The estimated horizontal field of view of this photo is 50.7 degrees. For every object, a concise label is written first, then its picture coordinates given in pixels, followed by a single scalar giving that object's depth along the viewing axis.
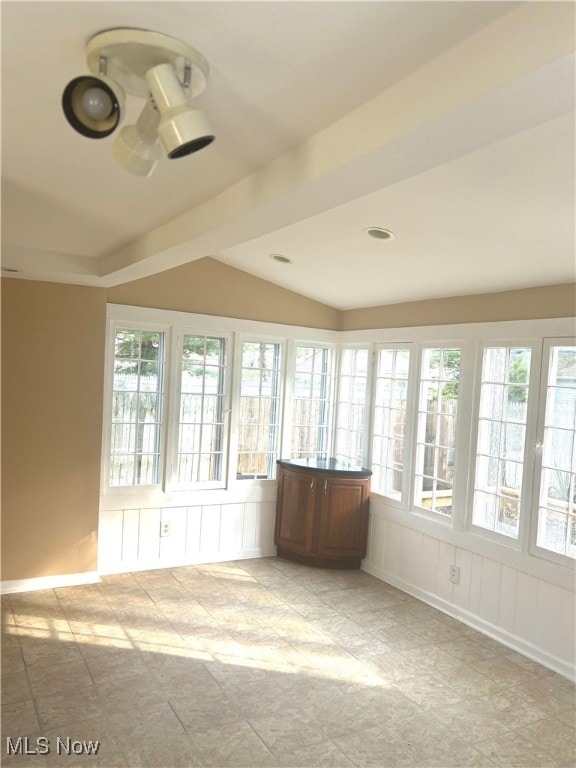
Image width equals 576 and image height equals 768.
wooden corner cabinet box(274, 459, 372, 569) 5.36
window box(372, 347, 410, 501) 5.21
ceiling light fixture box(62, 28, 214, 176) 1.37
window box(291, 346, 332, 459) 5.93
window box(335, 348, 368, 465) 5.75
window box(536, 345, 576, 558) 3.79
